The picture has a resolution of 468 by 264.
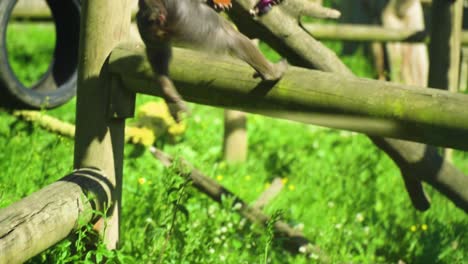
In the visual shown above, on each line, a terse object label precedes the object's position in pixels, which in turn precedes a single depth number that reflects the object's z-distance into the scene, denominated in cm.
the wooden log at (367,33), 1230
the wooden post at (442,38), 923
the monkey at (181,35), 630
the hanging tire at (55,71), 890
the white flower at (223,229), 790
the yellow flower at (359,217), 948
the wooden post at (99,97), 650
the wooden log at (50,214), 532
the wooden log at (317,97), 527
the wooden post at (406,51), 1686
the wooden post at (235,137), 1177
